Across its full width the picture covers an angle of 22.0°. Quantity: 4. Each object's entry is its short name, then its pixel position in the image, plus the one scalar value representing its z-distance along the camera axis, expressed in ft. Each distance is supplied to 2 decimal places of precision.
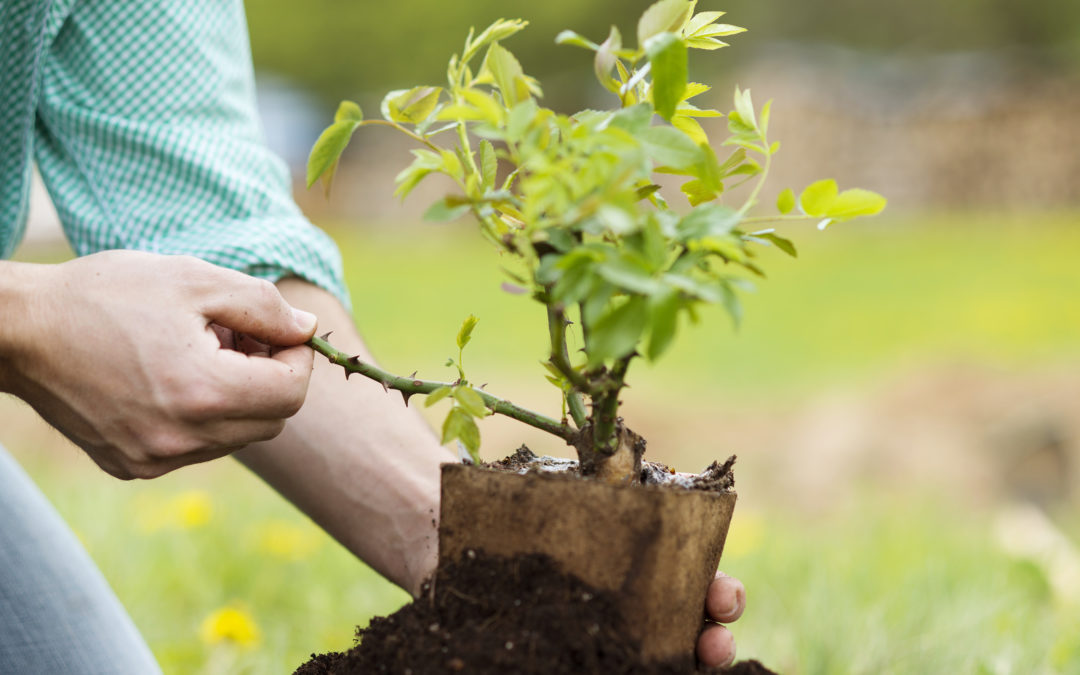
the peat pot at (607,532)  3.77
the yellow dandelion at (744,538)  6.48
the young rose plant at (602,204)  3.59
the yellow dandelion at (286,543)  6.30
